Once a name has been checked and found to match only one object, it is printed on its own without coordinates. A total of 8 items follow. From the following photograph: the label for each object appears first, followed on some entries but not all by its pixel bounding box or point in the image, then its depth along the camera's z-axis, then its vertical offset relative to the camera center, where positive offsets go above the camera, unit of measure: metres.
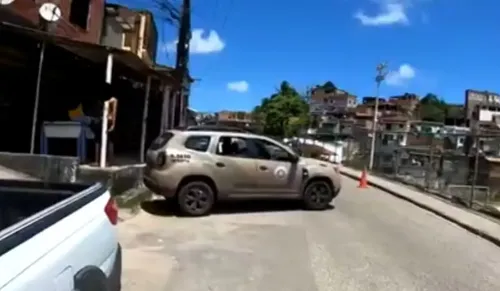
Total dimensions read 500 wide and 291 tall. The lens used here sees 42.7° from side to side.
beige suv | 13.10 -0.71
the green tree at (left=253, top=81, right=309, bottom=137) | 69.91 +3.23
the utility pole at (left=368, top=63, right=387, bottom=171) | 32.47 +0.30
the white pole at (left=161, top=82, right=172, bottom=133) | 22.11 +0.97
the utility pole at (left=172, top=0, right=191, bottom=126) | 28.52 +4.23
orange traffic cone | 22.52 -1.21
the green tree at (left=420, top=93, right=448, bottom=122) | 117.75 +8.52
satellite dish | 17.69 +3.11
